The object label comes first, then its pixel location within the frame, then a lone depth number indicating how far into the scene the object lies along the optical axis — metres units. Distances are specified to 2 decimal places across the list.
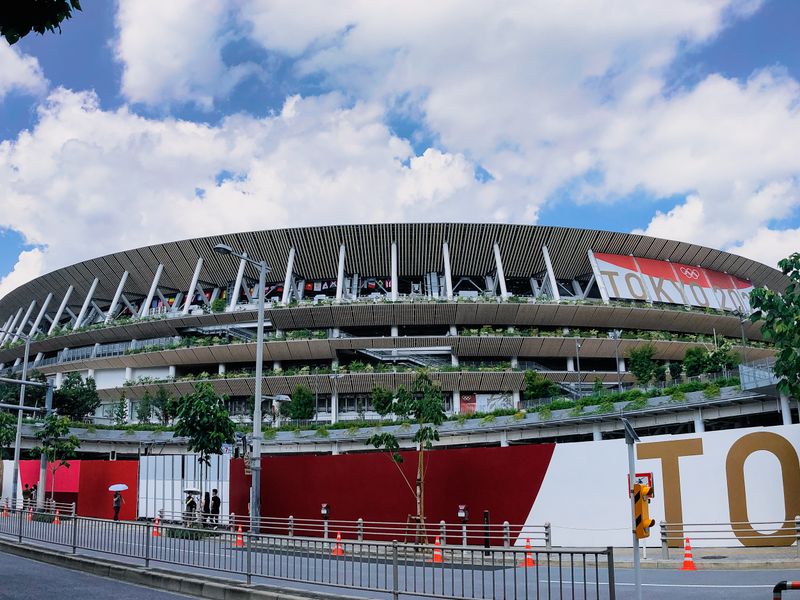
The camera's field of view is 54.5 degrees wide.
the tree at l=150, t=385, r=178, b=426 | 65.81
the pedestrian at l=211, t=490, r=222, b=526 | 30.86
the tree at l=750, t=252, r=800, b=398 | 24.27
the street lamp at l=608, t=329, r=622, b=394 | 66.94
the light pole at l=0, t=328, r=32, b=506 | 40.47
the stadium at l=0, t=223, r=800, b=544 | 65.50
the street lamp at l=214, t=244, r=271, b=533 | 24.50
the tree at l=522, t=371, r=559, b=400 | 57.88
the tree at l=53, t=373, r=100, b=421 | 68.44
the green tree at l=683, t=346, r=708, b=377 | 53.87
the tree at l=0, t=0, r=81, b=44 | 6.65
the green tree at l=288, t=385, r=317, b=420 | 61.88
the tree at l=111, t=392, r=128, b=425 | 67.50
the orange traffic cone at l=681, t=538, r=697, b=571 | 18.69
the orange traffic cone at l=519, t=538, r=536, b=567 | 20.78
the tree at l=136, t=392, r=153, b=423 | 66.88
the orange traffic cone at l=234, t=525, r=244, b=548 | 14.96
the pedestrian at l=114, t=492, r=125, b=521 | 33.09
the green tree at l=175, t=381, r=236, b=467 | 34.09
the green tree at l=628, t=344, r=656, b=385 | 57.09
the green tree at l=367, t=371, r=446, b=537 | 28.19
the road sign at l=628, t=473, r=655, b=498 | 23.34
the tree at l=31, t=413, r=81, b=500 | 42.75
